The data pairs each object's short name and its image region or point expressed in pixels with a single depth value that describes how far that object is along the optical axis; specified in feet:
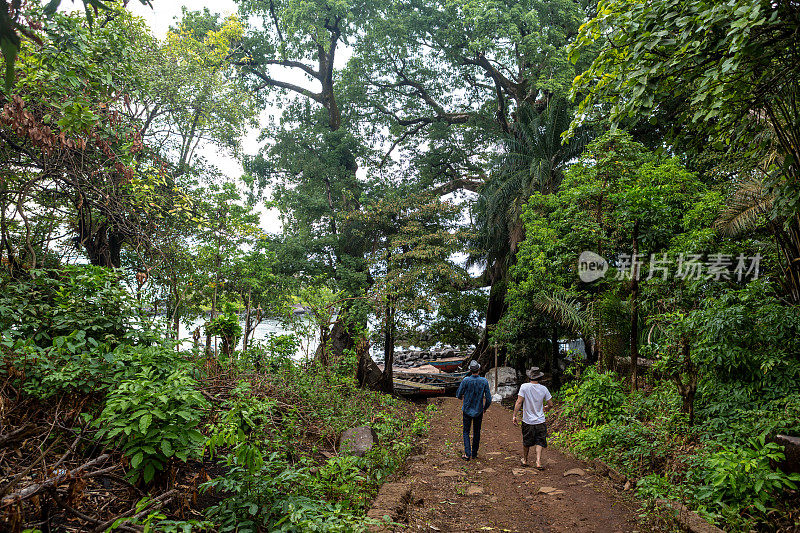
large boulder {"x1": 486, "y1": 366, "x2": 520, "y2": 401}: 52.13
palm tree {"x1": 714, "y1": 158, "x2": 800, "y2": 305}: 17.66
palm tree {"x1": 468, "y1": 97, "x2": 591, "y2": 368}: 49.80
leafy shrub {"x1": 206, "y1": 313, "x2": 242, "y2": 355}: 23.62
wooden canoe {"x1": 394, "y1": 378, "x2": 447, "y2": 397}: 54.24
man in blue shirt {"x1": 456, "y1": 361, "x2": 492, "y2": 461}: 23.95
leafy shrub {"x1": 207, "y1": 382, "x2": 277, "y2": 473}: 11.52
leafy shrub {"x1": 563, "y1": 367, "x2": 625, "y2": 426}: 26.08
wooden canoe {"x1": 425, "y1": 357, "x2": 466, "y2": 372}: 84.07
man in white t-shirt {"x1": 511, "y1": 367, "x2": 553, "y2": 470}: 22.08
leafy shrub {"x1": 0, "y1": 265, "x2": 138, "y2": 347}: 14.42
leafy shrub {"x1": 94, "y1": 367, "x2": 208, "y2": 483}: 11.02
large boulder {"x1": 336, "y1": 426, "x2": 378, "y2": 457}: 20.16
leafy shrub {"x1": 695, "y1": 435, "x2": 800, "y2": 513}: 13.91
